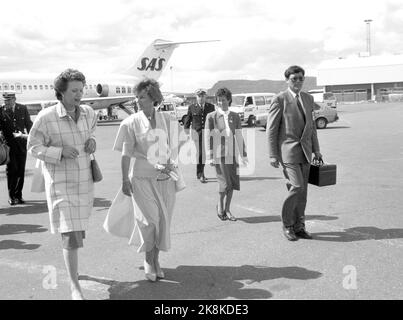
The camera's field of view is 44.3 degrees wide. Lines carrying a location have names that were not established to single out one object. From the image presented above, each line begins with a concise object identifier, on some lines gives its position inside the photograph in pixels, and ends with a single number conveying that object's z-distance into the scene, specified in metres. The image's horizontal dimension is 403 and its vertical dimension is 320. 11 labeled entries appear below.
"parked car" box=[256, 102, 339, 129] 24.66
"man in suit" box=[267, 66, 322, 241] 5.77
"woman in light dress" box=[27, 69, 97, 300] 4.10
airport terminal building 83.25
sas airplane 33.91
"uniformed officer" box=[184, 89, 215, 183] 10.27
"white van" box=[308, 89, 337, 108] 49.33
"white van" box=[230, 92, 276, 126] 27.66
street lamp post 92.97
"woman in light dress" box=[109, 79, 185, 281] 4.53
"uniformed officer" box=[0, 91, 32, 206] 8.30
